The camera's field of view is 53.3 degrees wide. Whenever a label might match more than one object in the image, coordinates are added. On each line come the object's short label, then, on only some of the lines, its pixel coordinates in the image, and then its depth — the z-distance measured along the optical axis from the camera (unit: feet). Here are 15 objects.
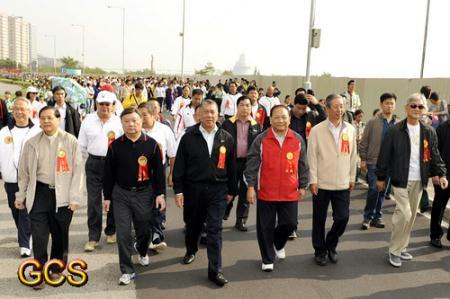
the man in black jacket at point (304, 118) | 22.07
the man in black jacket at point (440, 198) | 19.80
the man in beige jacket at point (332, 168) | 17.20
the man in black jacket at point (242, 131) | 20.51
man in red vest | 16.39
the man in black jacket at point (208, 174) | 15.85
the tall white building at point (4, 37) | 574.15
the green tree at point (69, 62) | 348.53
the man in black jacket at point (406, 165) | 17.37
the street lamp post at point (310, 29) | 45.77
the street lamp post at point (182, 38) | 116.98
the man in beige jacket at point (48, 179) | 14.41
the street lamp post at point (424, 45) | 59.49
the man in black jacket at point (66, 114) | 23.15
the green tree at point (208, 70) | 248.32
